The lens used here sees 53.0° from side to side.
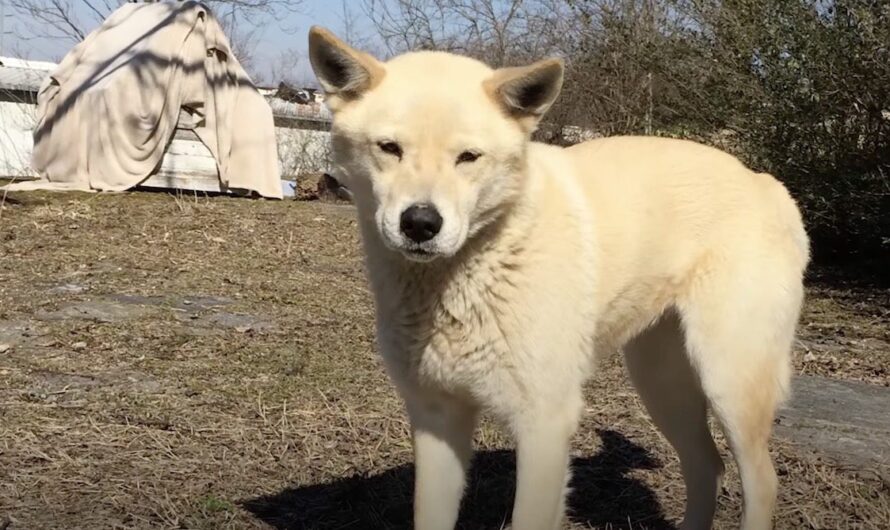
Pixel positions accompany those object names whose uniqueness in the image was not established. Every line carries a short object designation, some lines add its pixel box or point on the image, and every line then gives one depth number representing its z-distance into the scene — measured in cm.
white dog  244
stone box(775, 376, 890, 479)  371
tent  1030
